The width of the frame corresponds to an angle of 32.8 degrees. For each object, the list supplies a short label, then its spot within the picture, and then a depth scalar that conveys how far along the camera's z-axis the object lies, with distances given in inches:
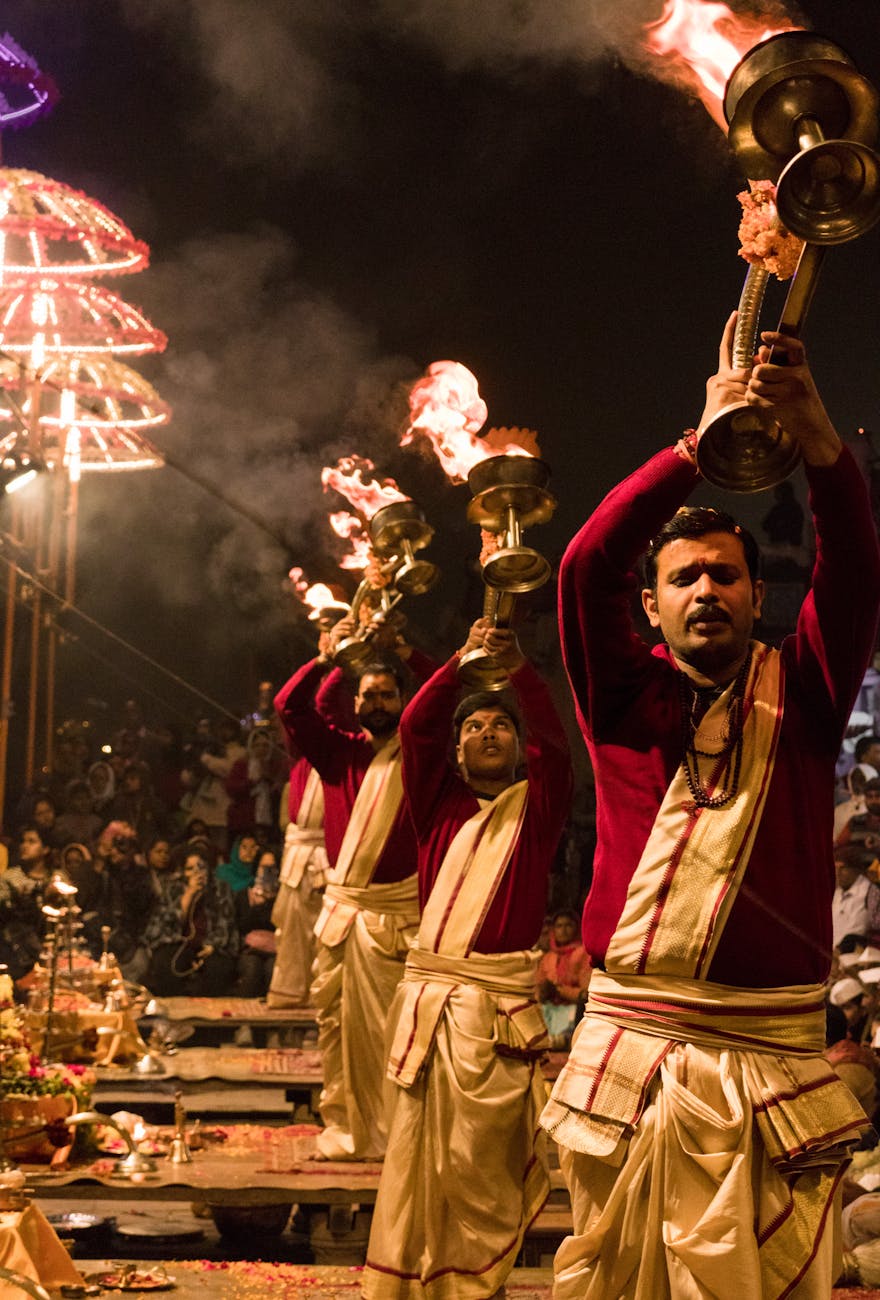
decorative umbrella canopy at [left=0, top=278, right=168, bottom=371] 396.8
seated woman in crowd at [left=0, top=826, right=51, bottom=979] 381.7
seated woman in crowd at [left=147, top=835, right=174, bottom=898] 410.6
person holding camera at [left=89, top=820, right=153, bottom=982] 406.3
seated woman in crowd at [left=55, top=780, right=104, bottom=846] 433.1
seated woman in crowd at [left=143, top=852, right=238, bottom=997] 401.7
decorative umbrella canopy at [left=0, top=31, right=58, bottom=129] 350.0
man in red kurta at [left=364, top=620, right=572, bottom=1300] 161.0
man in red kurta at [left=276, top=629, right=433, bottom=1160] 226.4
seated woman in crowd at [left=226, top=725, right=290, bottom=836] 436.1
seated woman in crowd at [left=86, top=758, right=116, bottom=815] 439.2
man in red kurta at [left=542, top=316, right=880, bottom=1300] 86.3
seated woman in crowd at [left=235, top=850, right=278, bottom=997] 401.7
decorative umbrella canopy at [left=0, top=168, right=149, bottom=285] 372.8
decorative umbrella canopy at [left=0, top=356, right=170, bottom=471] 403.9
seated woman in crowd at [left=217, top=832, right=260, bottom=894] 414.3
